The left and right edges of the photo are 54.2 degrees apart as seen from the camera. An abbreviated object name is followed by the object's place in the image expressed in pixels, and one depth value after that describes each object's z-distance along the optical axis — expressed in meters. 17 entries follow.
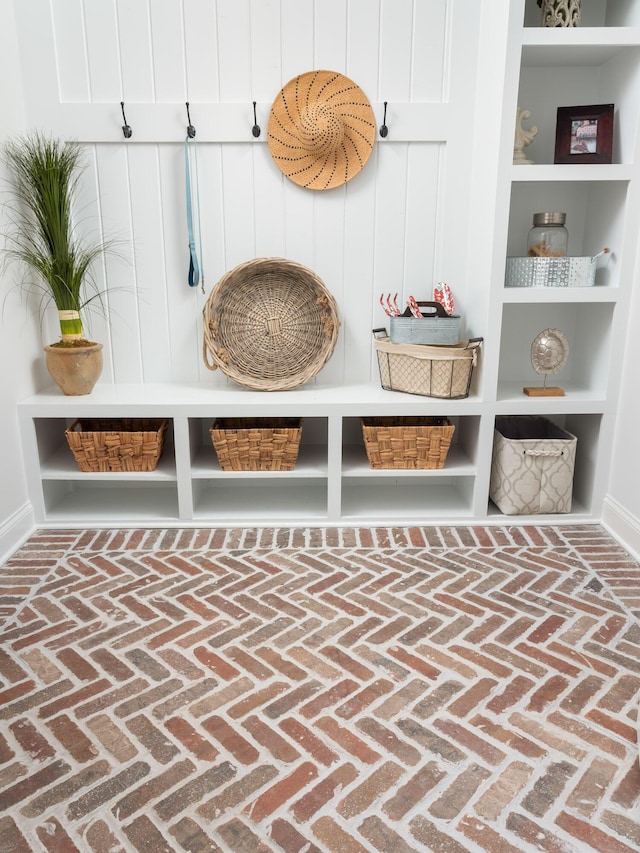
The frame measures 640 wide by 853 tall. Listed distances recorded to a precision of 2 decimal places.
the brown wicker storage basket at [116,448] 2.71
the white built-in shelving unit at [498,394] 2.53
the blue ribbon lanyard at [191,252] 2.84
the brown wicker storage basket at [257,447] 2.73
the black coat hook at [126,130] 2.80
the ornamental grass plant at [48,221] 2.62
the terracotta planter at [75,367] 2.70
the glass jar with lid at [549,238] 2.72
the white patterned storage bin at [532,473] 2.75
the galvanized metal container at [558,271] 2.65
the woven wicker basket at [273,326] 2.90
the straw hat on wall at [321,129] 2.77
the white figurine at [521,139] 2.61
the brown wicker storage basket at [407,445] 2.76
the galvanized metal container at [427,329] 2.75
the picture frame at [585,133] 2.57
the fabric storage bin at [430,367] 2.68
